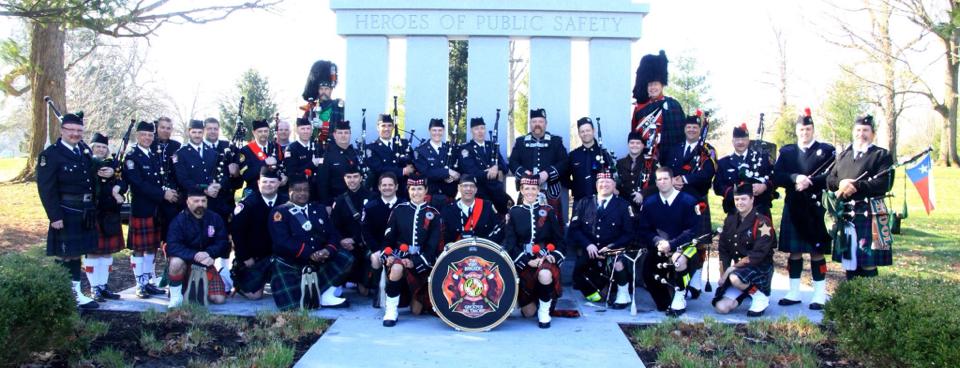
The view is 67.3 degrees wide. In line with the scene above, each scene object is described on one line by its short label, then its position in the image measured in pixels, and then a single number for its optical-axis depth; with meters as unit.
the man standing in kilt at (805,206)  6.66
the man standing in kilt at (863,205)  6.20
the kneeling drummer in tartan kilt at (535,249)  5.78
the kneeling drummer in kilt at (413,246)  5.95
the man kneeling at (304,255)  6.30
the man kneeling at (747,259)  6.21
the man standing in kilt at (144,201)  6.88
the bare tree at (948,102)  24.14
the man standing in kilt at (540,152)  7.36
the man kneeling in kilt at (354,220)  6.94
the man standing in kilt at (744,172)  6.94
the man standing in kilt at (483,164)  7.42
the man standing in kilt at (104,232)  6.60
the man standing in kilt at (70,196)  6.25
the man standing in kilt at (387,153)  7.51
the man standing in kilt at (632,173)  7.28
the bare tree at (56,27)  8.08
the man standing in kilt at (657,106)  7.68
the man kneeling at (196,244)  6.32
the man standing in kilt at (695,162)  7.14
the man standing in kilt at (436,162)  7.36
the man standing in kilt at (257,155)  7.64
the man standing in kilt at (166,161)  7.13
